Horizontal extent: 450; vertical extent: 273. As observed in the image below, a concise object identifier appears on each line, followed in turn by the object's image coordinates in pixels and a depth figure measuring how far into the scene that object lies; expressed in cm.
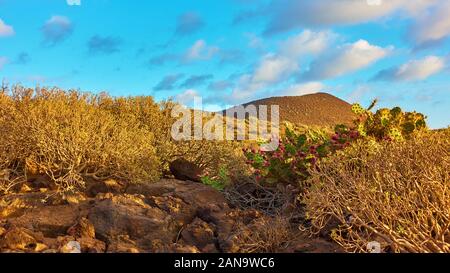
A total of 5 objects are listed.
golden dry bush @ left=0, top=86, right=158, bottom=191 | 804
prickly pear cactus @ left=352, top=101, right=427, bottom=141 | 871
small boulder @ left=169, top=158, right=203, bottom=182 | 938
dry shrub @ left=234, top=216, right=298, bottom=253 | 600
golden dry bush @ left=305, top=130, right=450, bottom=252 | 532
